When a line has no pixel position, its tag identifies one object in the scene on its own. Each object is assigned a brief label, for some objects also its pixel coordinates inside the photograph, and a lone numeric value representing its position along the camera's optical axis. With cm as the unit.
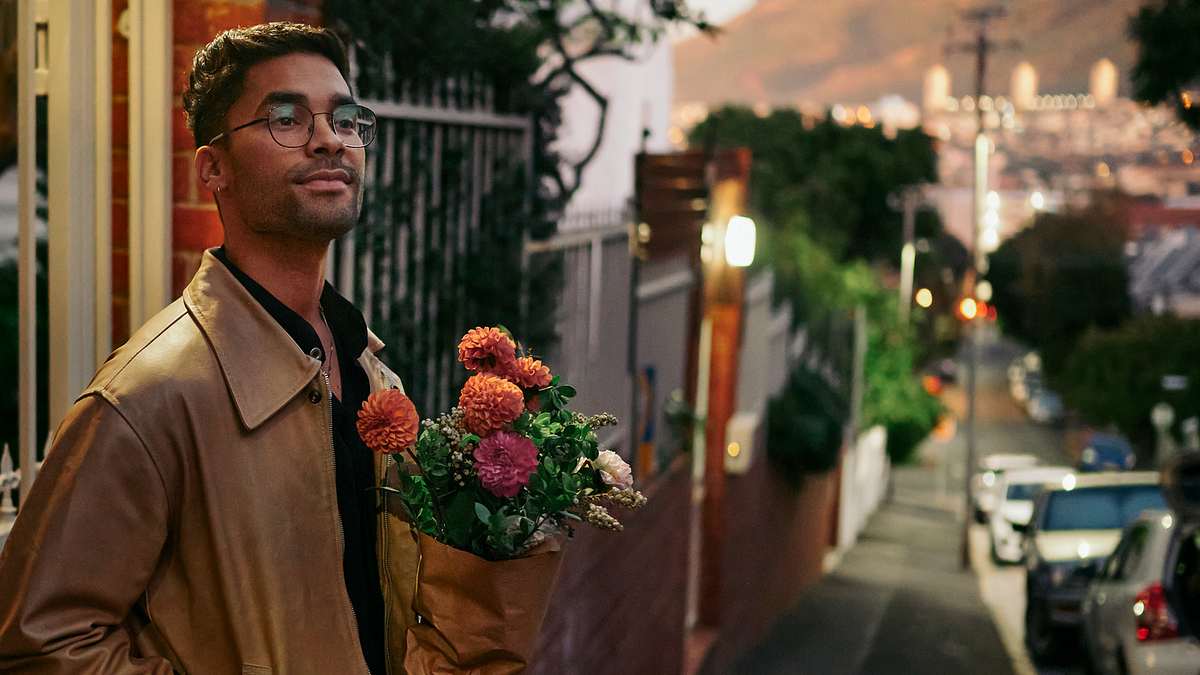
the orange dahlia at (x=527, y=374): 240
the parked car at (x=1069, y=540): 1300
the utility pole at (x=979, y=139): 3478
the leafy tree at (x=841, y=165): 4903
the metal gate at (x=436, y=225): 486
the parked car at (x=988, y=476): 3653
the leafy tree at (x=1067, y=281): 6569
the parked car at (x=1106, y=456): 3416
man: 207
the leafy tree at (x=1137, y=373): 4847
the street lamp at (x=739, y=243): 1293
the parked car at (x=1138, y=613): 747
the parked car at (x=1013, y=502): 2559
